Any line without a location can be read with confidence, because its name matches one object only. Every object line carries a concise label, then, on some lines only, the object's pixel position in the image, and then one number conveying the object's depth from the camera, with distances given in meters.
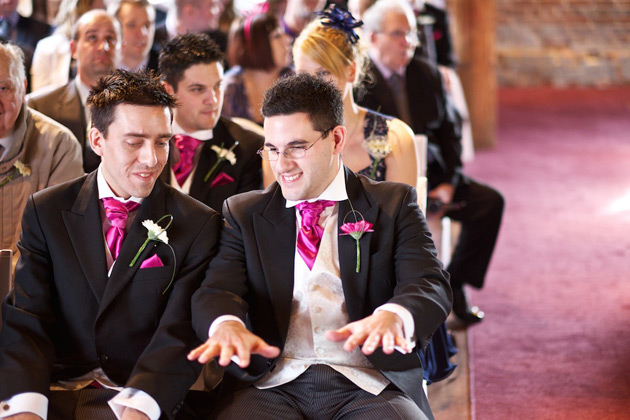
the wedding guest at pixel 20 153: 3.18
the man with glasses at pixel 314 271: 2.44
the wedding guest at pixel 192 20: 5.97
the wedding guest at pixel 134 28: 4.76
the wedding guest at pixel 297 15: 6.09
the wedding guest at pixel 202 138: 3.49
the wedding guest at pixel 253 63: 4.76
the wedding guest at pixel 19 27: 5.58
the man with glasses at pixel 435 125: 4.42
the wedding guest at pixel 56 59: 4.96
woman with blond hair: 3.49
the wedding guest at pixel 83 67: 3.98
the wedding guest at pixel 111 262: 2.45
